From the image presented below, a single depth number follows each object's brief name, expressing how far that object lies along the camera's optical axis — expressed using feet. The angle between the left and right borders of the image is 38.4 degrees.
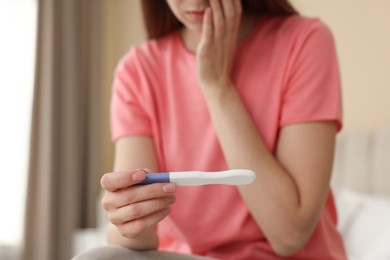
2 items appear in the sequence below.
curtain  9.70
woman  2.98
